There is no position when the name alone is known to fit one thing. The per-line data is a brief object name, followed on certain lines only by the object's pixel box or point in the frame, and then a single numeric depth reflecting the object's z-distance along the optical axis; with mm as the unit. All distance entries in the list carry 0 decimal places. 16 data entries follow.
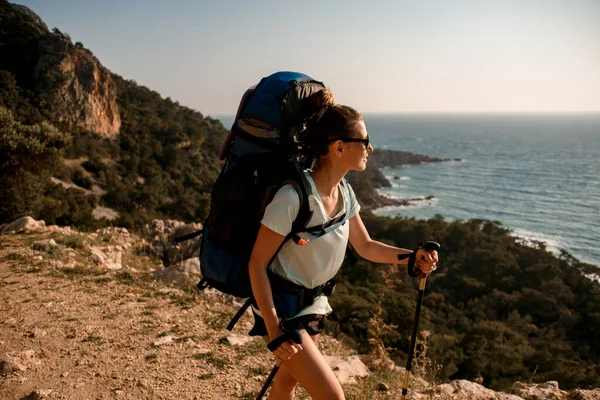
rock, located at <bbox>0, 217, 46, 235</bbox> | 8094
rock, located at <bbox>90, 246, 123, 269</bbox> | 6996
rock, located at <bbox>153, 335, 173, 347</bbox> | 4258
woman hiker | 1733
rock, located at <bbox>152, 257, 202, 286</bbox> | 6432
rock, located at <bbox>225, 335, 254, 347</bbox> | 4516
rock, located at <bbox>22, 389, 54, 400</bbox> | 3182
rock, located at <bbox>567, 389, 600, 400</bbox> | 3854
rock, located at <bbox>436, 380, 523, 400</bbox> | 3854
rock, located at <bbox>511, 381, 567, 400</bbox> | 4016
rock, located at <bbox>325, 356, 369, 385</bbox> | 4098
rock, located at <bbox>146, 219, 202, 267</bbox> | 9252
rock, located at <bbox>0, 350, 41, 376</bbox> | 3494
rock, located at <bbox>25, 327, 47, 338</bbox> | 4186
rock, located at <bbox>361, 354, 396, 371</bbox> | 4602
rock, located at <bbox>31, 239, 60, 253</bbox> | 6734
